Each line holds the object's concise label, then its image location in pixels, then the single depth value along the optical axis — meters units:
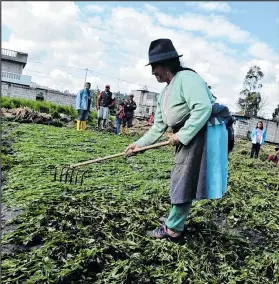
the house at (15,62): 30.83
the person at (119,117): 10.86
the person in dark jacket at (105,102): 10.75
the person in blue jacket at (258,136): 10.11
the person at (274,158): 10.68
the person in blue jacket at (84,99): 9.29
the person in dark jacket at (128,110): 10.99
